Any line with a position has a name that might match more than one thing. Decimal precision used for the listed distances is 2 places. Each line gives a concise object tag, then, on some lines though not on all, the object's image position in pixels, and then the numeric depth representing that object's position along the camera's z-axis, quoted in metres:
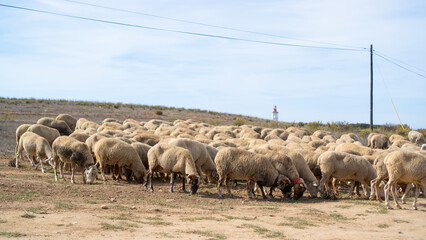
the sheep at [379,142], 28.91
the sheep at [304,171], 15.49
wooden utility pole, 37.91
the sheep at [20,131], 21.88
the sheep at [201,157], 17.36
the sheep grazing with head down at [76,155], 15.88
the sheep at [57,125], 26.04
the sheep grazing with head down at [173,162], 14.67
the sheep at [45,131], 21.27
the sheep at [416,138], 33.47
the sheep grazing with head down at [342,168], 15.23
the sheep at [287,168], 14.71
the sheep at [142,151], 18.24
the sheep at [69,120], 30.94
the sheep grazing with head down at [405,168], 13.06
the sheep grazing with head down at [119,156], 16.69
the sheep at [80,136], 19.81
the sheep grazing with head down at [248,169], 14.54
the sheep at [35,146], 18.05
